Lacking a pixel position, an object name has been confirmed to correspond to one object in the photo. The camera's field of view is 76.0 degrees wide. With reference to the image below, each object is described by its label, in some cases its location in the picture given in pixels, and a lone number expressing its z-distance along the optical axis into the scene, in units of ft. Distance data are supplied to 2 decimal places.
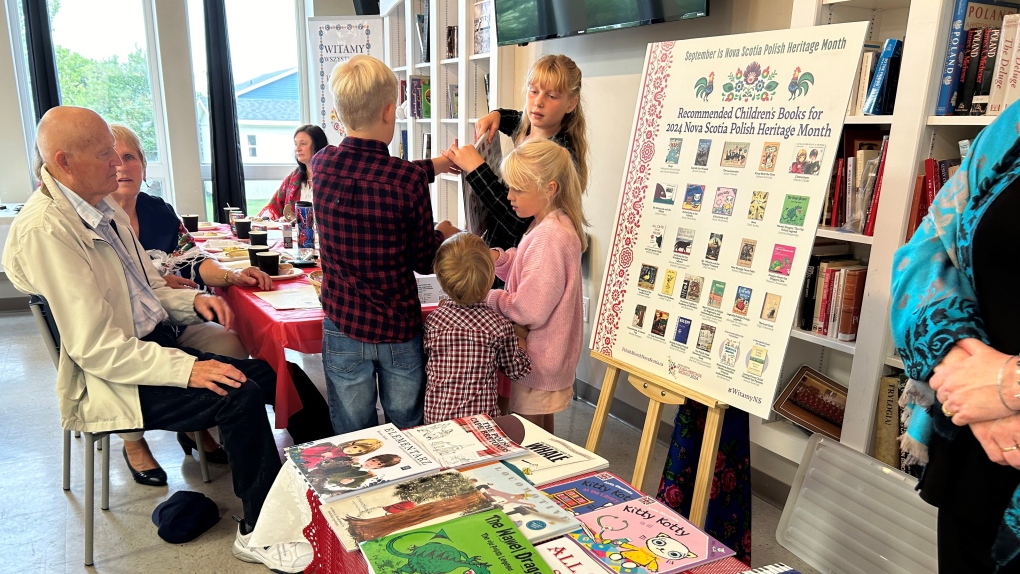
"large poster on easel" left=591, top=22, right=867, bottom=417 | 4.85
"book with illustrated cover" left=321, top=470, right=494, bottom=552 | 3.47
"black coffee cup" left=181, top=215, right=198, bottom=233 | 11.55
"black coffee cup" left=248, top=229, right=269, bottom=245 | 9.00
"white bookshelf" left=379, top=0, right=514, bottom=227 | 12.38
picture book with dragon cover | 3.14
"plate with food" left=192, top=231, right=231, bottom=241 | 11.31
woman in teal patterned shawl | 3.17
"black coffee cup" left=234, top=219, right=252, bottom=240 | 10.87
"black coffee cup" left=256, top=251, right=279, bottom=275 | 8.11
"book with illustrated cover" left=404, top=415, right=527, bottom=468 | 4.33
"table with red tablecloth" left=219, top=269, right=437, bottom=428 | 6.65
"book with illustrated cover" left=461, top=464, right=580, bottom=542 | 3.53
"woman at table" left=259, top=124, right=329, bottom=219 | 12.66
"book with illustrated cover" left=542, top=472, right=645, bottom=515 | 3.86
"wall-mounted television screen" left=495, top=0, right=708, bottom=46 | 8.14
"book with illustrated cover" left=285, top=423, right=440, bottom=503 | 3.91
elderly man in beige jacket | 5.86
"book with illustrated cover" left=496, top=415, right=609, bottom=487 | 4.23
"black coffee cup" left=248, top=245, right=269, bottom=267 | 8.29
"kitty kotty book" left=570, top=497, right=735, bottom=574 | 3.35
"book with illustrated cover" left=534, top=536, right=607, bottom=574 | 3.25
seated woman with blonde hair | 8.11
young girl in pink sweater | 6.45
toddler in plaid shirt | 6.34
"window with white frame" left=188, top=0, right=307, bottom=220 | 18.78
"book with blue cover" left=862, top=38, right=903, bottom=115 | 6.19
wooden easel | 5.26
